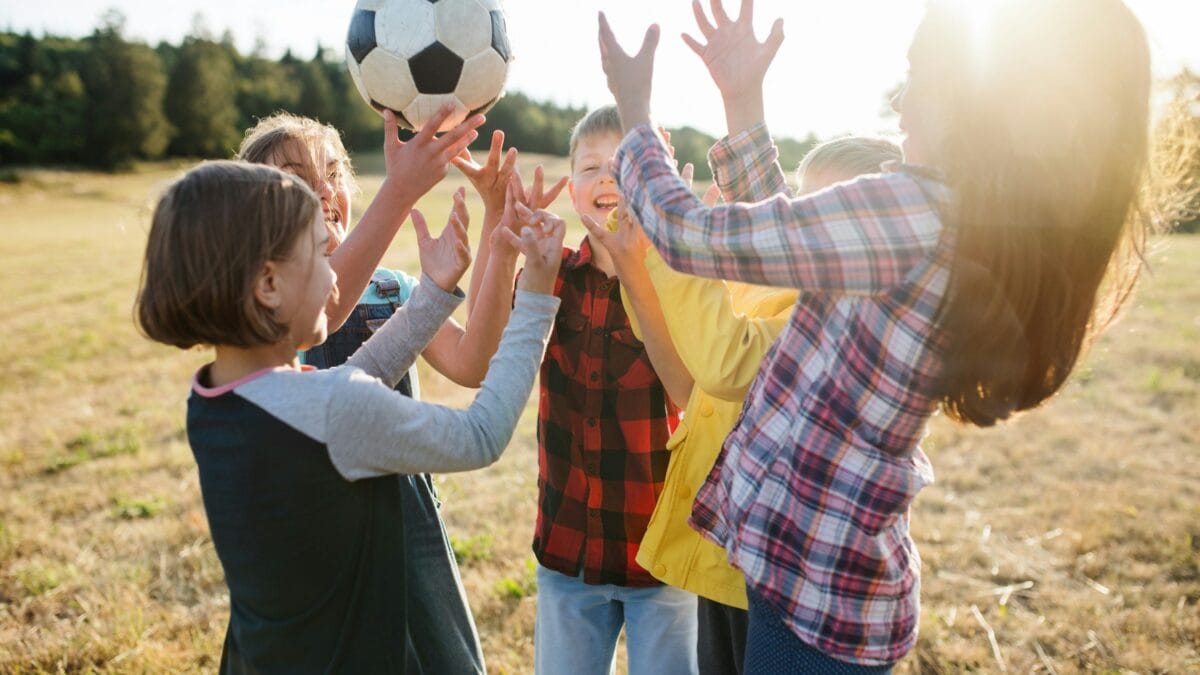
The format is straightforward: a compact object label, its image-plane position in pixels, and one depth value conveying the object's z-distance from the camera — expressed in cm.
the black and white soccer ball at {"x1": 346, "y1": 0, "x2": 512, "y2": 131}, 254
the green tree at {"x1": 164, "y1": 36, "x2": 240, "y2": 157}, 6241
